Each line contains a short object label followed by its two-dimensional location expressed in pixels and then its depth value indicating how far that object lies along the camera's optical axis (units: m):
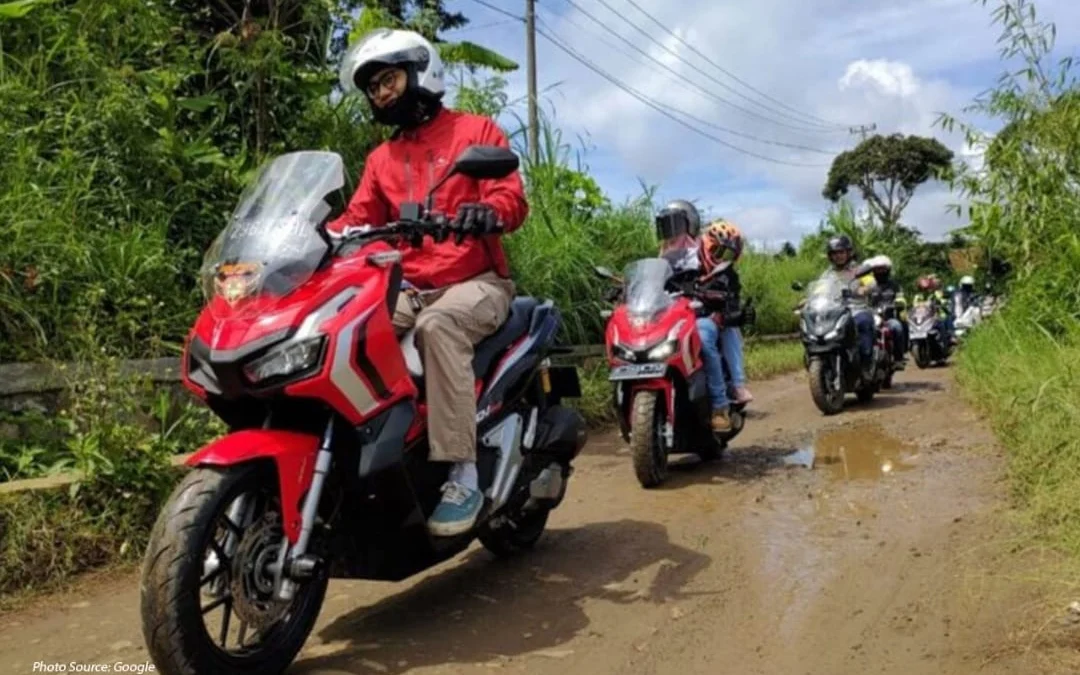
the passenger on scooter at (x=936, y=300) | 15.92
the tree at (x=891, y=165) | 39.97
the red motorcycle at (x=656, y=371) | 6.14
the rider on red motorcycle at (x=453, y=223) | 3.59
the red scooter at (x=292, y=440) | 2.90
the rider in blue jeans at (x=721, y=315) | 6.75
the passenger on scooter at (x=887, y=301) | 11.99
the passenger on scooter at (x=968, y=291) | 16.98
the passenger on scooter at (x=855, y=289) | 10.28
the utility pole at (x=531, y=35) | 18.70
